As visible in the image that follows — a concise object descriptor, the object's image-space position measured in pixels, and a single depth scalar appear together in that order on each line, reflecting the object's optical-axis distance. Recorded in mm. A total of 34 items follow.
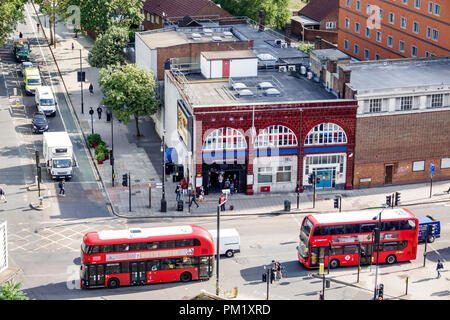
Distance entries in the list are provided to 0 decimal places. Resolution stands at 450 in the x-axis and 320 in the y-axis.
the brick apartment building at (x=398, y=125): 82312
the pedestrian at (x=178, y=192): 78975
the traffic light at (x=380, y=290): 59531
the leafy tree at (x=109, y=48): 115500
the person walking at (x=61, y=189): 80688
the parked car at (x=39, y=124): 98938
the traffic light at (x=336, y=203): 74819
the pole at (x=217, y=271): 60450
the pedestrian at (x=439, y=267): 65156
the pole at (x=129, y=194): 77400
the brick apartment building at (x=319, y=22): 140375
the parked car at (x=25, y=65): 121675
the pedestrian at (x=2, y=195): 79062
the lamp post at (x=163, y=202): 76906
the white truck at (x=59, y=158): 84531
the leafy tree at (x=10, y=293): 45906
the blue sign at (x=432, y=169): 83250
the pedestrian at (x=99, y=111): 103544
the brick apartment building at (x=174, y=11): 129875
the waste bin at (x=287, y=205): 77956
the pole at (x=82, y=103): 105712
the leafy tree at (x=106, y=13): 123062
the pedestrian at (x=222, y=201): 75188
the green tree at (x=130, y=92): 94375
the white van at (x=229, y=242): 67625
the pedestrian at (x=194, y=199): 78250
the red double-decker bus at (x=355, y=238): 64812
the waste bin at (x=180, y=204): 77375
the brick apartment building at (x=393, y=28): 100500
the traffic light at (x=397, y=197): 76462
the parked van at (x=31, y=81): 113238
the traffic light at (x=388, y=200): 76250
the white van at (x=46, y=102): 104438
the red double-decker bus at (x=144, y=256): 61000
